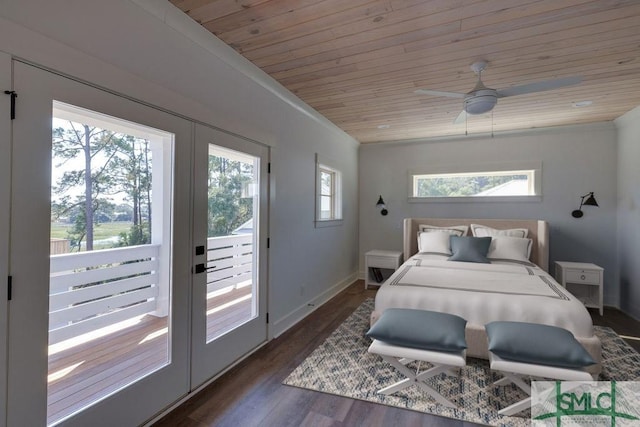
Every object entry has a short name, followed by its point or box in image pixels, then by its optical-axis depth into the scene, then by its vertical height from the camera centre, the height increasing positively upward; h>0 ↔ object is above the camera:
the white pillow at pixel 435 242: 4.29 -0.37
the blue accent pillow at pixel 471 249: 3.85 -0.43
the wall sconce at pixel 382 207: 5.38 +0.15
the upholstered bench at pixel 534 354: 1.64 -0.76
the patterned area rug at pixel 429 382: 1.95 -1.22
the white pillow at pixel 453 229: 4.54 -0.20
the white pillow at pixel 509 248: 3.90 -0.42
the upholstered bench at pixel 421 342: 1.81 -0.77
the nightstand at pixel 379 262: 4.82 -0.75
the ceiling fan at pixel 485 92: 2.23 +0.96
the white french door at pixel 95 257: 1.29 -0.22
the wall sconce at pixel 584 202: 4.18 +0.19
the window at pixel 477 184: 4.66 +0.52
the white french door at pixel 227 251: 2.16 -0.29
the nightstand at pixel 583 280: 3.80 -0.80
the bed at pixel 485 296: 2.29 -0.66
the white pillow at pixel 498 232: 4.28 -0.23
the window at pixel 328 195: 4.07 +0.30
